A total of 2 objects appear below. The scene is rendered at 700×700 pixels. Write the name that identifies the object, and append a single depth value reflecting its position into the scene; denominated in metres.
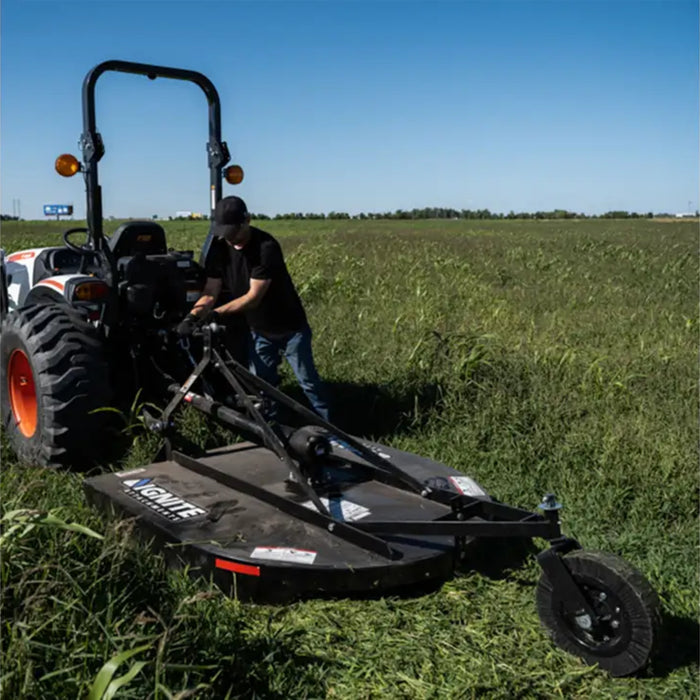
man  4.99
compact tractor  3.02
